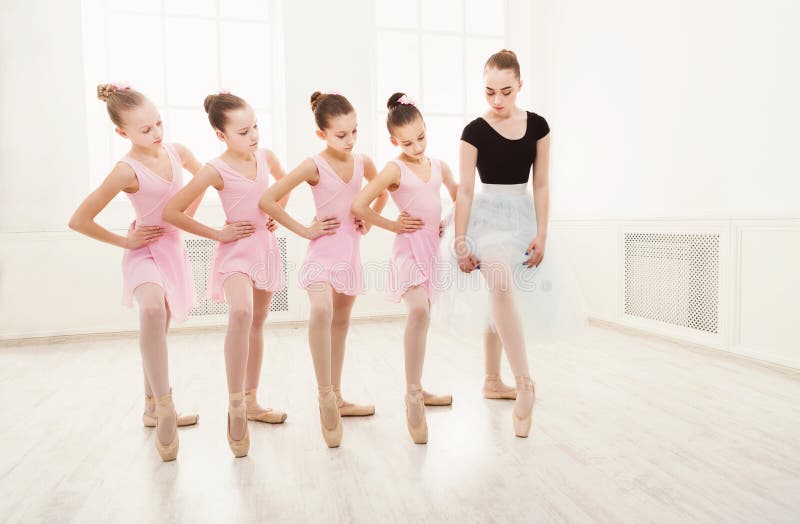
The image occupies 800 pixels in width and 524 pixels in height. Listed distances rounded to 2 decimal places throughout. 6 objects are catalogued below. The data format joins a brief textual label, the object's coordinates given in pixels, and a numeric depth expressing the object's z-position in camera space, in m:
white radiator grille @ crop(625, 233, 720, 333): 2.98
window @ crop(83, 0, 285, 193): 3.82
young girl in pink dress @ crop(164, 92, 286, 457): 1.76
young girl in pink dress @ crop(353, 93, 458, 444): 1.85
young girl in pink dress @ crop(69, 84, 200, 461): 1.75
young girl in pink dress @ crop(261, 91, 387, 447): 1.82
